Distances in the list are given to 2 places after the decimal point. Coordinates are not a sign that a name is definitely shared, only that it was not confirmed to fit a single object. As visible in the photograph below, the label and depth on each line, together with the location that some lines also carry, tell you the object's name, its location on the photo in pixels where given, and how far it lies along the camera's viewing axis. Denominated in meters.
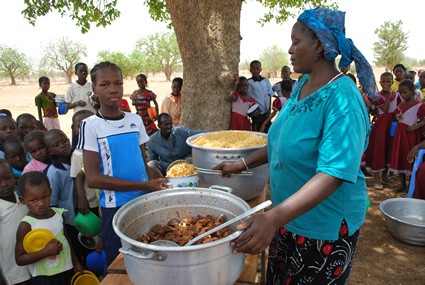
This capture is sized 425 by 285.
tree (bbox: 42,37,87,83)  43.16
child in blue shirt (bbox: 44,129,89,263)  2.82
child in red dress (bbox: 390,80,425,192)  4.74
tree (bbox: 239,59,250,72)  67.76
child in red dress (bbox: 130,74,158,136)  6.12
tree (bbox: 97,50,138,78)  32.28
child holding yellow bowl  2.17
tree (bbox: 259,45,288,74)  54.12
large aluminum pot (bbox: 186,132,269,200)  1.99
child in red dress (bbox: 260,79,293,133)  6.00
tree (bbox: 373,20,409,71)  30.44
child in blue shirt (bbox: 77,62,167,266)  1.78
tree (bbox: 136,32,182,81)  42.81
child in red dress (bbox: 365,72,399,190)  5.21
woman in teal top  1.12
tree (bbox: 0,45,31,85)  40.22
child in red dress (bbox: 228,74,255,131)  5.04
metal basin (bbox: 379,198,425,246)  3.54
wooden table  1.36
